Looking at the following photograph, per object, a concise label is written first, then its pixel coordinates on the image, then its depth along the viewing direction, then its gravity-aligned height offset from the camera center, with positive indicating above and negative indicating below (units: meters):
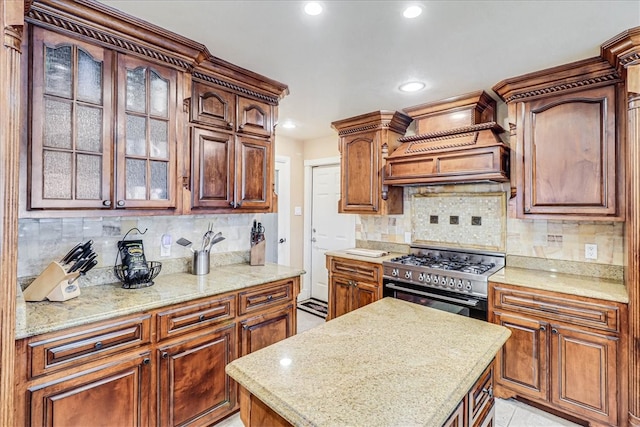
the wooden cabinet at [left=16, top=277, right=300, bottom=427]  1.43 -0.80
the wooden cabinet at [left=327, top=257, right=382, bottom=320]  3.23 -0.73
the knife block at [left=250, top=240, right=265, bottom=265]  2.78 -0.34
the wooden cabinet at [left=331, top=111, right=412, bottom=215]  3.38 +0.61
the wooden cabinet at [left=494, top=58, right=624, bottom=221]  2.19 +0.54
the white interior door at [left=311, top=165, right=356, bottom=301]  4.37 -0.14
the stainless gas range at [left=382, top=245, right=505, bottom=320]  2.54 -0.54
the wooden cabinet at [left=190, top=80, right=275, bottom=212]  2.26 +0.49
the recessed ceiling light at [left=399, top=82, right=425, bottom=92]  2.60 +1.06
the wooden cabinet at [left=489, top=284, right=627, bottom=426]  2.03 -0.94
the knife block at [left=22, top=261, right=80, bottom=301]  1.71 -0.39
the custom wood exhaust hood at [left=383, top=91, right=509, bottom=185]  2.67 +0.61
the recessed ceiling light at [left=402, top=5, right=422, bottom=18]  1.62 +1.04
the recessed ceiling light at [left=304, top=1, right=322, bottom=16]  1.59 +1.05
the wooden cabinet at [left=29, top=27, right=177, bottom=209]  1.61 +0.48
